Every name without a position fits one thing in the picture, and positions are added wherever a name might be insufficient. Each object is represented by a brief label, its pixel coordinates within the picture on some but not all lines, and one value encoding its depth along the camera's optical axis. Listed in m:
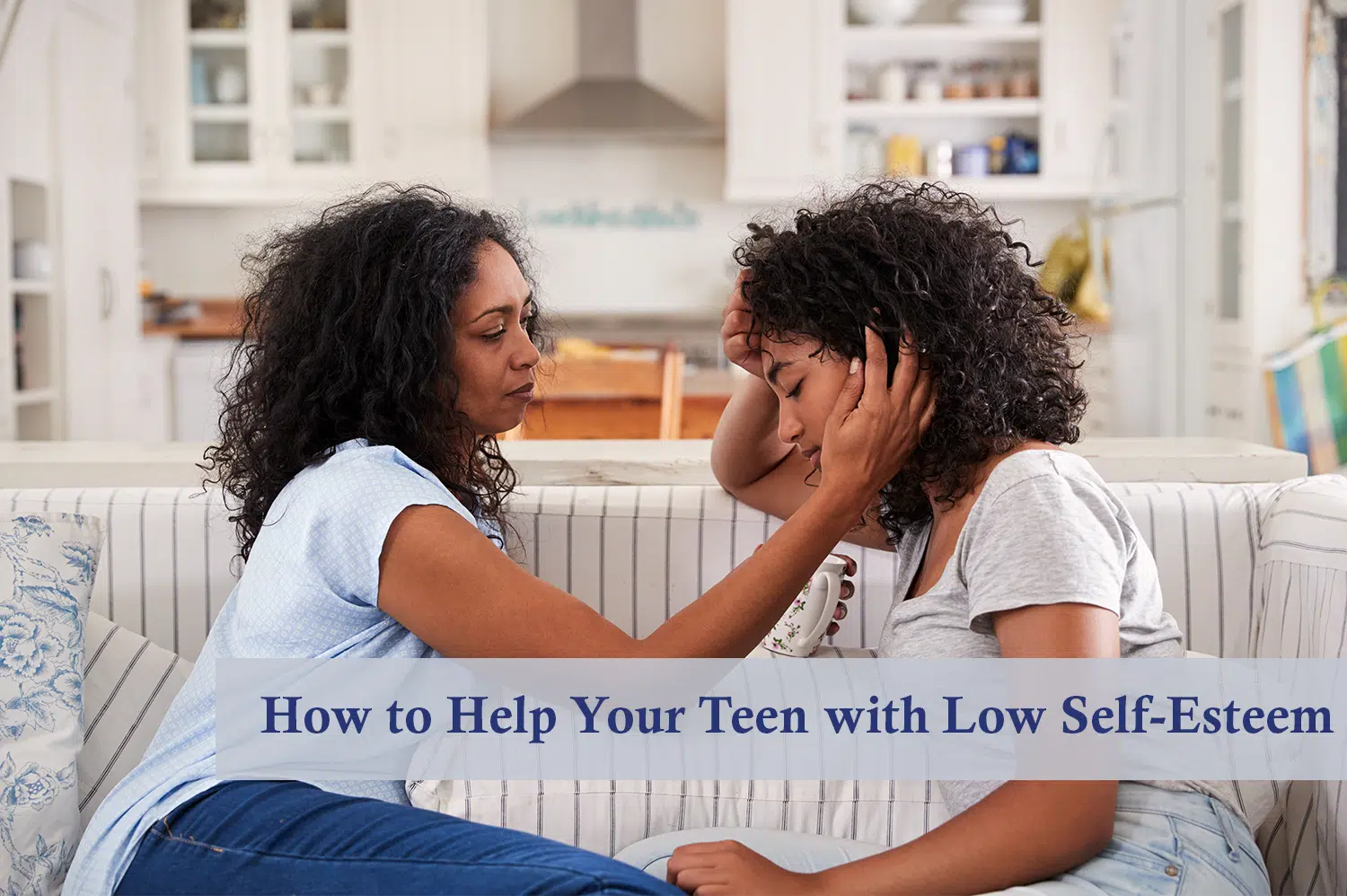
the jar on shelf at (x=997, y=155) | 5.21
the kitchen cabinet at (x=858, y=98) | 5.14
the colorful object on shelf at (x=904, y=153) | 5.18
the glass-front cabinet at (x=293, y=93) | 5.26
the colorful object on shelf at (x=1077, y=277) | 4.92
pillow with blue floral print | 1.35
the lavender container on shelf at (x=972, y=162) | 5.19
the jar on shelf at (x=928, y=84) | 5.17
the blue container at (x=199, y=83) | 5.29
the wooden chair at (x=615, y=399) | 2.78
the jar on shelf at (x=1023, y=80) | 5.20
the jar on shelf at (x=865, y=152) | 5.24
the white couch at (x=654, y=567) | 1.49
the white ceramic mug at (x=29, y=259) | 3.84
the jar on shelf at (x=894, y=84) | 5.17
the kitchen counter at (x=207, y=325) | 5.03
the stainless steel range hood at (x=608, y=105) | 5.22
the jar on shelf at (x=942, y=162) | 5.20
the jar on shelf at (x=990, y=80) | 5.20
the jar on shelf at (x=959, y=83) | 5.18
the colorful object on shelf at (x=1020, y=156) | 5.19
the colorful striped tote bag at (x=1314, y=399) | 3.56
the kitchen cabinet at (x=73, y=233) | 3.86
